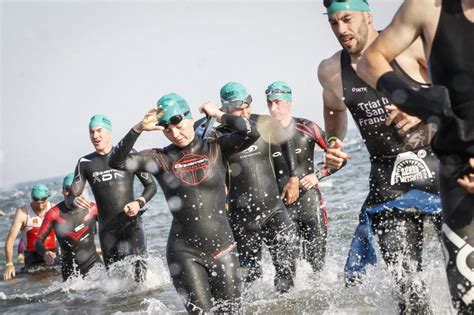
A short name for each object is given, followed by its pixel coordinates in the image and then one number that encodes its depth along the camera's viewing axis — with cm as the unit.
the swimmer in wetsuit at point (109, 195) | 908
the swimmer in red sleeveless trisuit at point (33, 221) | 1306
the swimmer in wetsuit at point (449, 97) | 307
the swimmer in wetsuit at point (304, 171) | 825
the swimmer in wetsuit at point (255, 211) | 772
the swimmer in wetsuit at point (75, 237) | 1046
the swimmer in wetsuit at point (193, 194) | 541
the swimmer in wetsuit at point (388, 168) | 461
